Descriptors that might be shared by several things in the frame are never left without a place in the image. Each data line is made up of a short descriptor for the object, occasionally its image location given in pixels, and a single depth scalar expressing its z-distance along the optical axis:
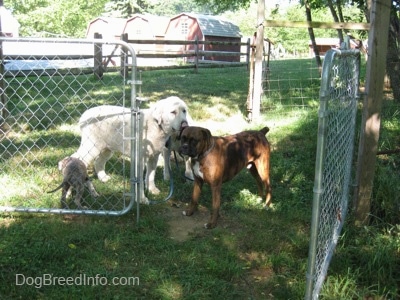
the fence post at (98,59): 12.75
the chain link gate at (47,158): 4.16
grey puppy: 4.45
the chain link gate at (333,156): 2.45
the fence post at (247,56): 21.08
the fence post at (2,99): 6.59
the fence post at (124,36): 14.93
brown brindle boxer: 4.19
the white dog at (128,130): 4.84
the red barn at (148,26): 46.50
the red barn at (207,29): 40.34
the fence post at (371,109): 3.67
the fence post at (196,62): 18.19
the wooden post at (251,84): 8.45
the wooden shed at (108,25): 48.51
